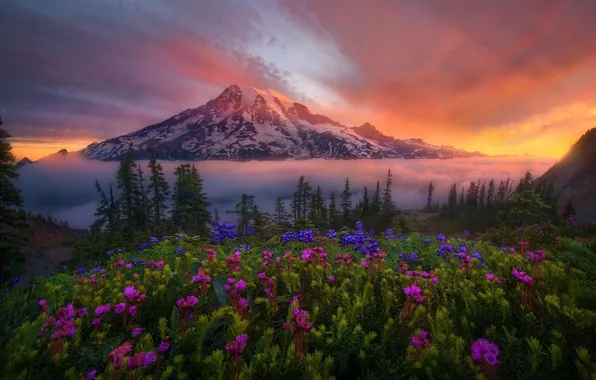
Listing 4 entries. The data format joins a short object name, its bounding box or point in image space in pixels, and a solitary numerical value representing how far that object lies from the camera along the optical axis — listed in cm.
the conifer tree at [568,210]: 4783
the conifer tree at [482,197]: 10564
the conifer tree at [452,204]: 10025
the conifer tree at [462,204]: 11628
